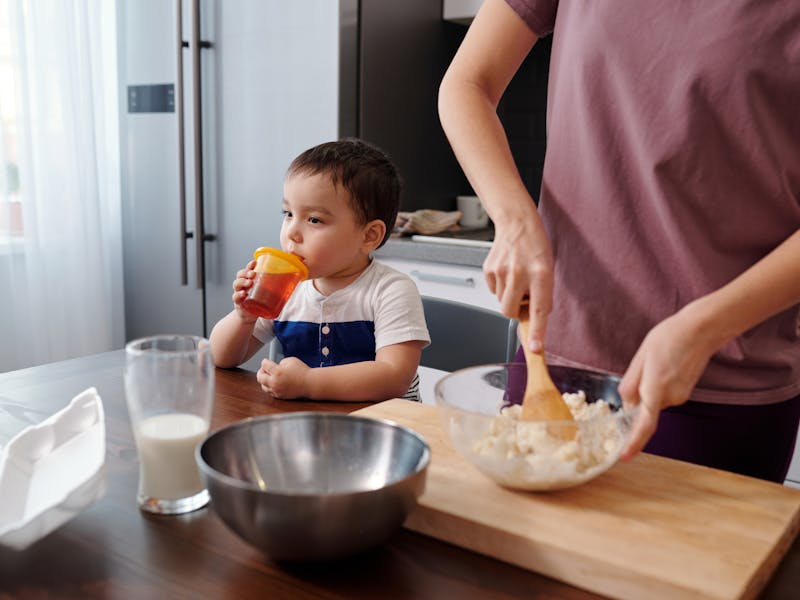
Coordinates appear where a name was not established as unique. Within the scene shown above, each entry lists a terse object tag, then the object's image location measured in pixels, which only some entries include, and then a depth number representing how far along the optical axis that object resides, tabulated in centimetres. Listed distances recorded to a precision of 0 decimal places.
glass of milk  73
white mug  298
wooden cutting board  66
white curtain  280
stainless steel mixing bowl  62
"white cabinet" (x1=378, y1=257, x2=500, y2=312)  238
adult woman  93
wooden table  64
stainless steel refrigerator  260
